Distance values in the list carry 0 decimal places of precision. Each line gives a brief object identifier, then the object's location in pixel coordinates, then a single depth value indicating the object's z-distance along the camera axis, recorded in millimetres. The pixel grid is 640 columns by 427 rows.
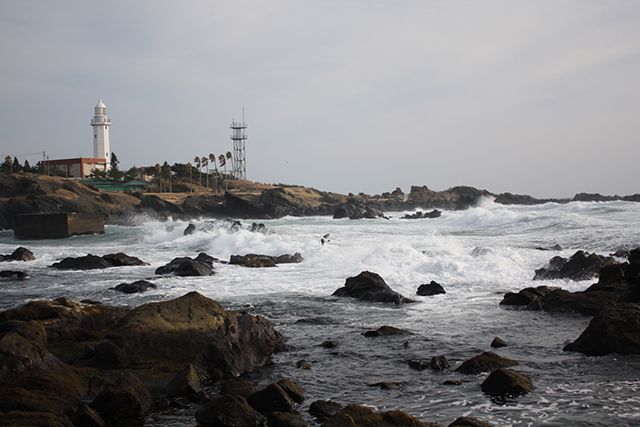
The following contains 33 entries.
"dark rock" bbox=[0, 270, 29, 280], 24219
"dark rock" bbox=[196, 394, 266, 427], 7844
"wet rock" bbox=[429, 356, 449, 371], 10516
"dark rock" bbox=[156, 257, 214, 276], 23288
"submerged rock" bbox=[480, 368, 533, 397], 9055
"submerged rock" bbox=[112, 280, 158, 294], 19375
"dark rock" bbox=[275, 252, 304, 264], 28188
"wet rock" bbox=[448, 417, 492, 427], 7266
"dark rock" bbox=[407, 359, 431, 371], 10570
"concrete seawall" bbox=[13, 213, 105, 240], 48219
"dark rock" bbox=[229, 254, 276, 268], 26234
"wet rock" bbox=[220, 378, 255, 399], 9258
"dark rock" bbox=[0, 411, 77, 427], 7118
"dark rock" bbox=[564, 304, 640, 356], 11172
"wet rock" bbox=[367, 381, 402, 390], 9500
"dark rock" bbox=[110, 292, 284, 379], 10492
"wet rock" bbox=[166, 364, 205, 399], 9102
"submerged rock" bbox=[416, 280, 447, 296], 18719
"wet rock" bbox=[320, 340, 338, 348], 12242
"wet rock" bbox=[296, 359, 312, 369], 10820
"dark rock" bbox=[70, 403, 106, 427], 7758
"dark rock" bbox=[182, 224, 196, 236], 44238
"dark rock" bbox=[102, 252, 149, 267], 27839
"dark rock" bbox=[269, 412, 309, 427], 7797
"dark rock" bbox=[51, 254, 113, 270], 26984
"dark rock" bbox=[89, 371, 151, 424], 8289
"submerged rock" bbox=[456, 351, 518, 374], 10273
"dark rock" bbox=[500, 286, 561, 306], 16328
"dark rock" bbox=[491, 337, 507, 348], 12008
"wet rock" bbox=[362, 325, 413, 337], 13055
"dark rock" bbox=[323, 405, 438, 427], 7027
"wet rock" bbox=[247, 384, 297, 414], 8477
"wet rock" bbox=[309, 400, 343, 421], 8273
